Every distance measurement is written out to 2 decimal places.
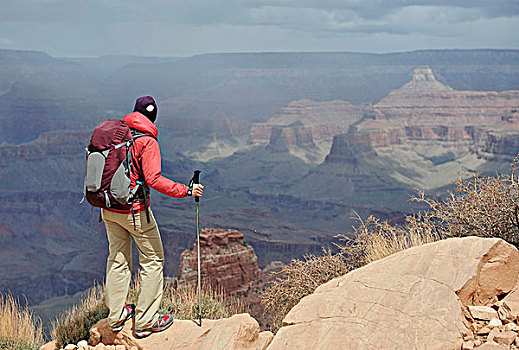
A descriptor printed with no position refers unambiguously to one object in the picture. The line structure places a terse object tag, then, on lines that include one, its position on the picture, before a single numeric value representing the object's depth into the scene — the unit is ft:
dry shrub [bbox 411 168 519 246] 17.16
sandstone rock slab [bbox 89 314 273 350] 13.79
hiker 14.32
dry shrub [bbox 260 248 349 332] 19.52
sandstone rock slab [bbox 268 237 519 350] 12.00
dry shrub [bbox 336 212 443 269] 17.94
